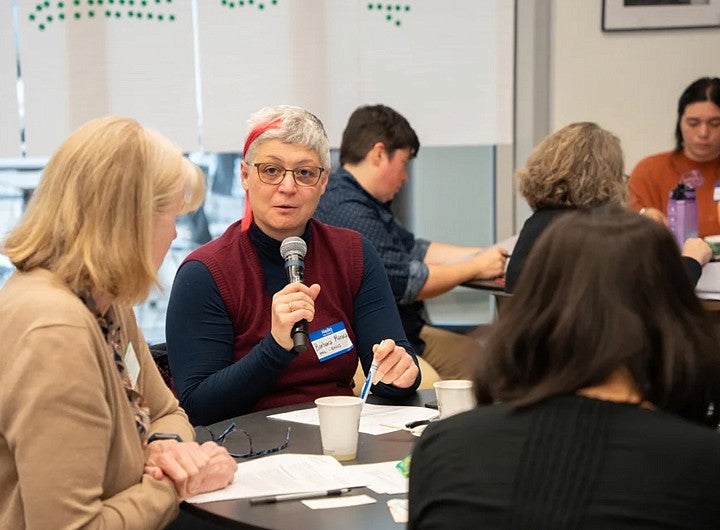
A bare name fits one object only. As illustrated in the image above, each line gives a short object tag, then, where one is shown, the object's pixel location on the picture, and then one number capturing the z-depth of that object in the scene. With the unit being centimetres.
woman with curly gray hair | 499
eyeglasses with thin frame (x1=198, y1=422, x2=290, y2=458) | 381
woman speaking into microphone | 411
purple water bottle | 540
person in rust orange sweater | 584
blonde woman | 344
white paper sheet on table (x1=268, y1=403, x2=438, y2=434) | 397
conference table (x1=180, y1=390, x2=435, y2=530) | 348
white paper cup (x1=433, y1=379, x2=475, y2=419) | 391
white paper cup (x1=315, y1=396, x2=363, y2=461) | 375
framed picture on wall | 607
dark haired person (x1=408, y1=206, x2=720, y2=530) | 308
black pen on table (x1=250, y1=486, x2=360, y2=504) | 356
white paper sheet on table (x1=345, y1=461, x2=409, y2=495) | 362
